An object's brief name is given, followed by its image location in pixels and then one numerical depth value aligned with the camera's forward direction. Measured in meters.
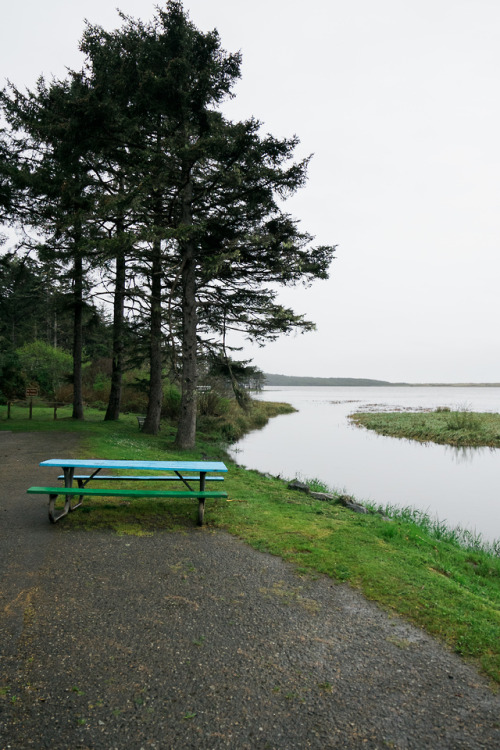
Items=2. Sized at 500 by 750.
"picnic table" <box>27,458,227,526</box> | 5.30
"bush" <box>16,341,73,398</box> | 26.77
